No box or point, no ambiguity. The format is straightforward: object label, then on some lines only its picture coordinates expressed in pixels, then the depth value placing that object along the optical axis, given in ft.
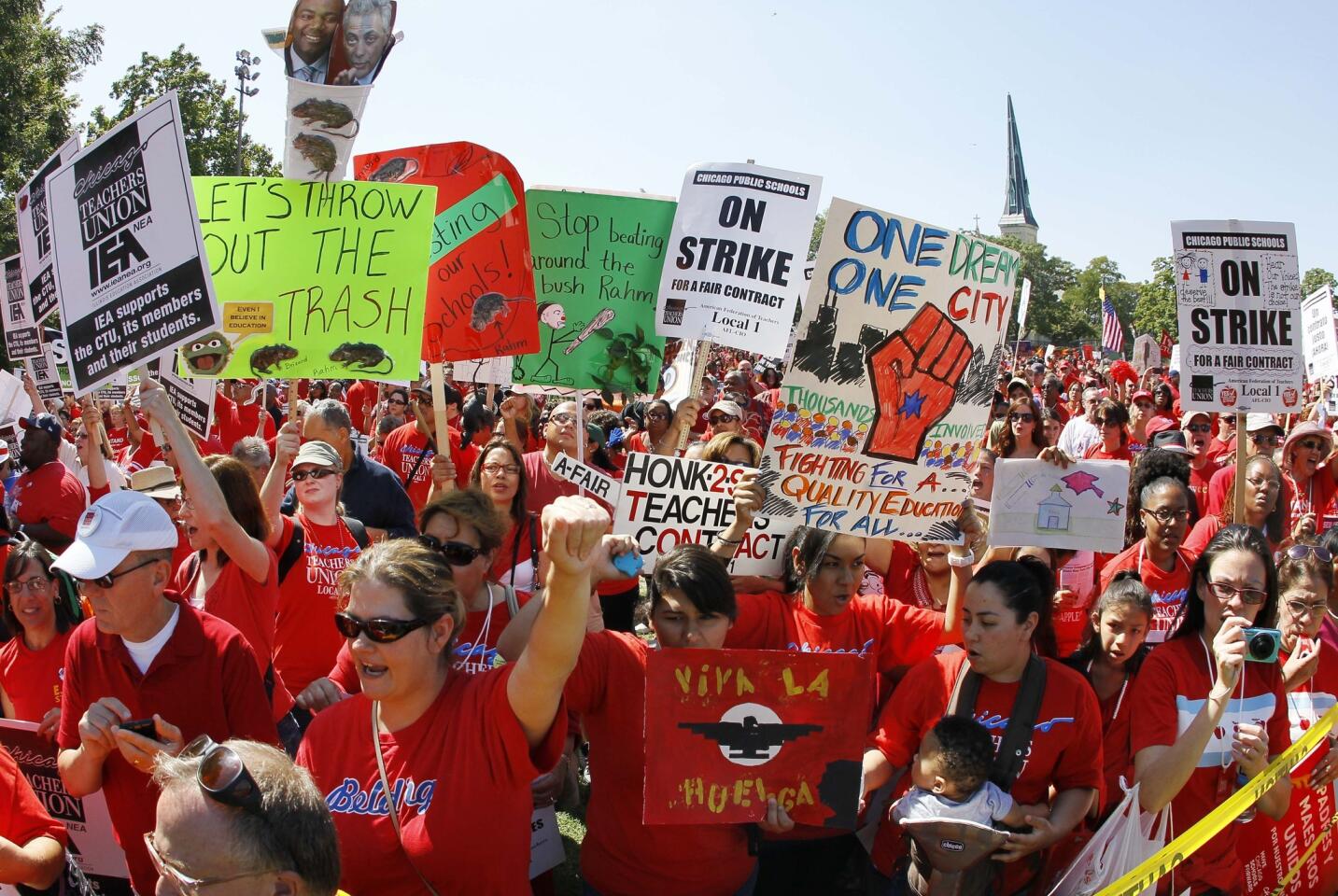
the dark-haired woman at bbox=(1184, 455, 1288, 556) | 21.81
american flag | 80.02
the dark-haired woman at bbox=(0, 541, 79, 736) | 13.30
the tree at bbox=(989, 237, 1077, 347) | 303.07
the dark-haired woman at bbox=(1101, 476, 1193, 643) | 17.18
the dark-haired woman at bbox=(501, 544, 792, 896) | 10.73
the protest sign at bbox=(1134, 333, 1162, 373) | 64.03
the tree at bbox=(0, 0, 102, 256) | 83.76
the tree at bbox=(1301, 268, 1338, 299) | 244.81
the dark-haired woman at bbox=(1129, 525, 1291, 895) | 10.78
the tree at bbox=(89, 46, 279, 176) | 136.56
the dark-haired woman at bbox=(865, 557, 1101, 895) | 11.05
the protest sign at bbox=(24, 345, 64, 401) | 30.60
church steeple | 529.04
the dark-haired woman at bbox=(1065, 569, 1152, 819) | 13.58
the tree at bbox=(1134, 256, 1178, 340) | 206.80
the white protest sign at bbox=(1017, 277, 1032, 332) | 49.03
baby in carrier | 10.27
